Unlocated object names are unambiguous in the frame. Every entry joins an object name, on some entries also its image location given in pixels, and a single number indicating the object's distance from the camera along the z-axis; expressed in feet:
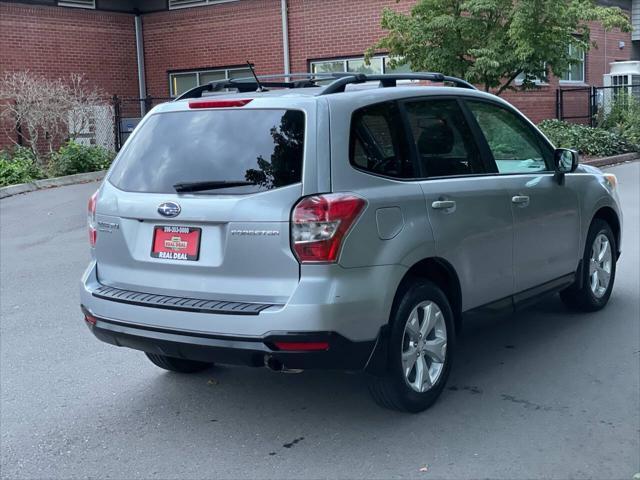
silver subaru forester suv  13.61
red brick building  63.72
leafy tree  49.32
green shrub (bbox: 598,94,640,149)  67.87
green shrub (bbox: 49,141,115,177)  55.42
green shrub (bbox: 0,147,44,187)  52.08
